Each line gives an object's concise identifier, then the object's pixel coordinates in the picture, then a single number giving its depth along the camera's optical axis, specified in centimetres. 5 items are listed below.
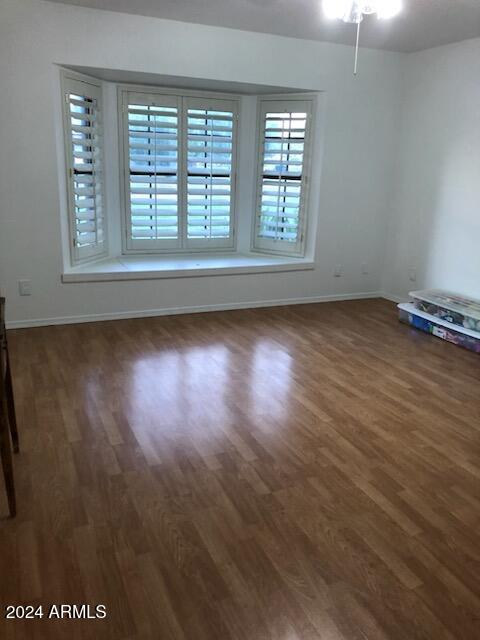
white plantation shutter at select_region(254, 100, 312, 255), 506
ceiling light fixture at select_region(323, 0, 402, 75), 268
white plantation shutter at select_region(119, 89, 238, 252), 477
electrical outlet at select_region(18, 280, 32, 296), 418
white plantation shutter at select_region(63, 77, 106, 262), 421
